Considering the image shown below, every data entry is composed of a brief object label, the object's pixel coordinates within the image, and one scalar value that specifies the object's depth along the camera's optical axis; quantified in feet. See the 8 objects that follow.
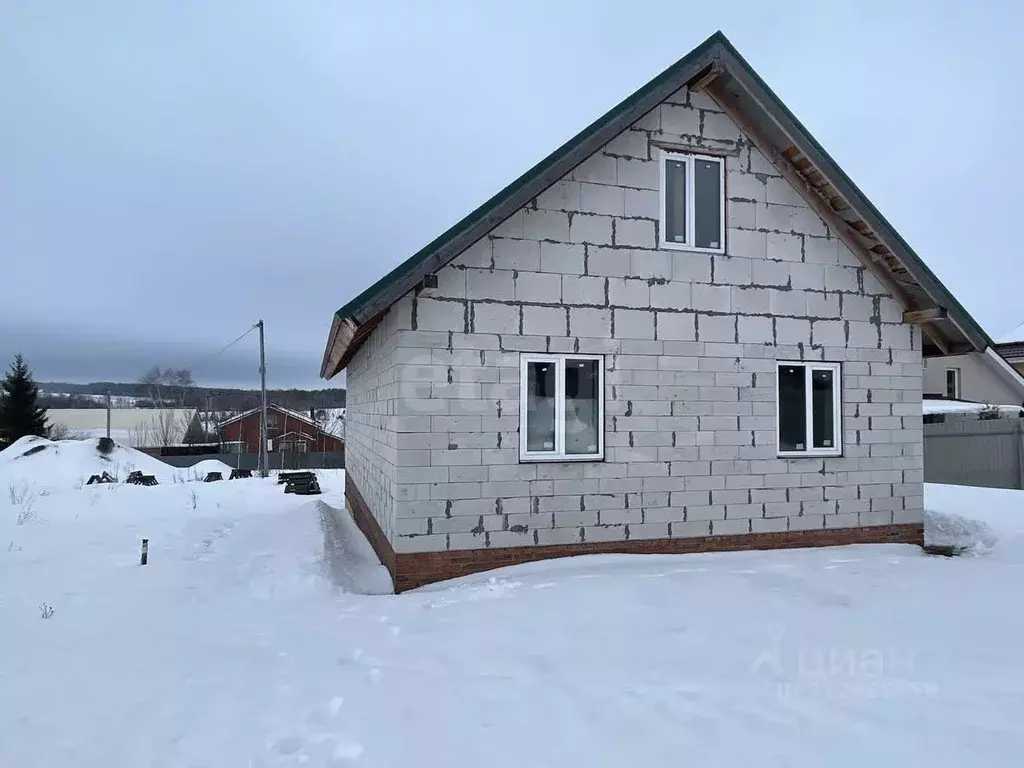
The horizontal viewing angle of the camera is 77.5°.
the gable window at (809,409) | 28.25
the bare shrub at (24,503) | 36.06
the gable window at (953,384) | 91.61
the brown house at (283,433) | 188.85
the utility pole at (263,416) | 93.56
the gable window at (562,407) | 24.91
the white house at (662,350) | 23.75
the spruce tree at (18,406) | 132.05
